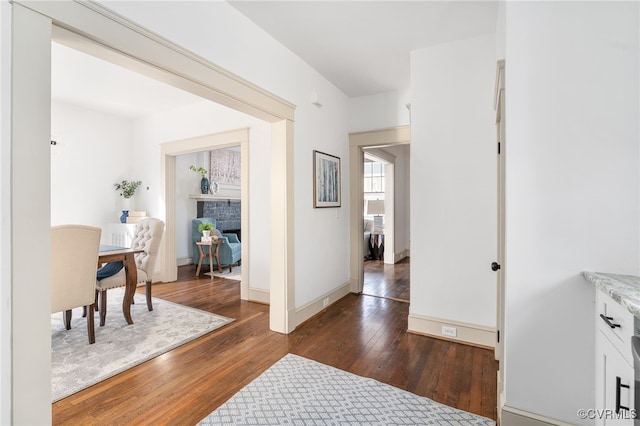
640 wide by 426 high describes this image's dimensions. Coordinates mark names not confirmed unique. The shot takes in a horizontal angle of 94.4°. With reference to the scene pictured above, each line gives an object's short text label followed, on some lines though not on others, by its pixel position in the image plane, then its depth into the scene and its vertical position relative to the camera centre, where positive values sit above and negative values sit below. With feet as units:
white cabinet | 3.16 -1.83
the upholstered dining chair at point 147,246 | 11.55 -1.37
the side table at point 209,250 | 17.23 -2.29
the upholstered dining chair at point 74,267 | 7.94 -1.54
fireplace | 20.89 +0.00
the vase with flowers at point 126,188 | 16.94 +1.38
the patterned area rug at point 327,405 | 5.69 -3.98
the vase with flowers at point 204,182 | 19.96 +2.04
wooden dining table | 10.09 -2.15
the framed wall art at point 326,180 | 11.52 +1.33
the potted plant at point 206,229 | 17.49 -1.03
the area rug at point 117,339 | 7.18 -3.91
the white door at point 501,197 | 5.63 +0.31
